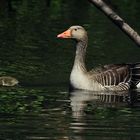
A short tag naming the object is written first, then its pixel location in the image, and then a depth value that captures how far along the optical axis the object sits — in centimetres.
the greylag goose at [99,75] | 2198
